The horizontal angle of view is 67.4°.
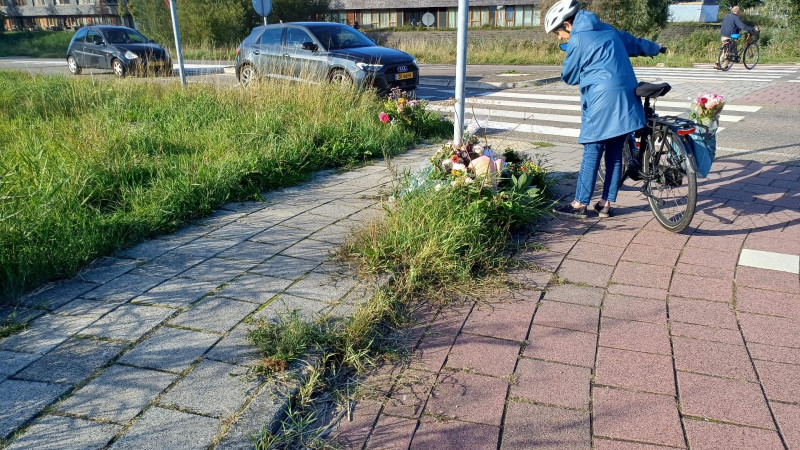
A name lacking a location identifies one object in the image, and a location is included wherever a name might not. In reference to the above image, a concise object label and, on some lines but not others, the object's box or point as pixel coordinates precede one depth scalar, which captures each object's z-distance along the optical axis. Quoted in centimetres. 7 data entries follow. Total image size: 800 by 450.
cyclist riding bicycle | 1833
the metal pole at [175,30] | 1106
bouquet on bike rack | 462
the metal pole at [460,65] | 498
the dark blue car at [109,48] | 1783
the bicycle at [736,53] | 1839
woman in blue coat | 463
